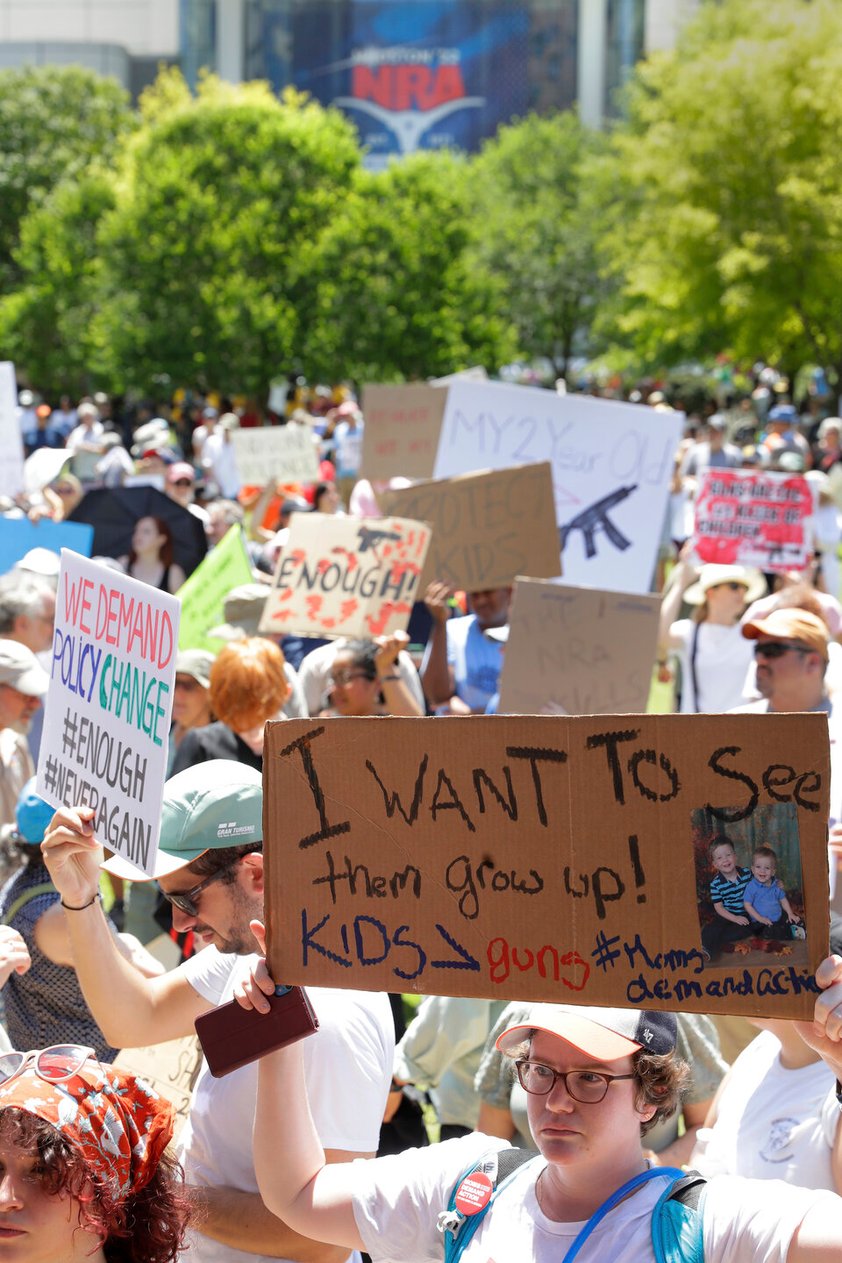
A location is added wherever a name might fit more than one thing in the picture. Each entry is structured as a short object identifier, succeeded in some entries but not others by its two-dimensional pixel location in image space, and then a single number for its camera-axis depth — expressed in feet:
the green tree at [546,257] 156.76
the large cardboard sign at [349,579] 21.84
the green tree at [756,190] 95.96
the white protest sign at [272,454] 41.63
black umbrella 27.78
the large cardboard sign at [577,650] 19.99
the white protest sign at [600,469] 26.61
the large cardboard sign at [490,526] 23.57
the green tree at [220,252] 101.04
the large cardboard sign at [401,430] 34.53
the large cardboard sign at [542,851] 7.12
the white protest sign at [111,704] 10.06
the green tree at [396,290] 102.99
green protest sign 23.57
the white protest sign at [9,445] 33.04
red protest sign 29.14
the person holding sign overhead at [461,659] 21.83
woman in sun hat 22.84
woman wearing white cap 7.13
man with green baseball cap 9.23
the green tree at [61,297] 120.88
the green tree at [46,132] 163.02
